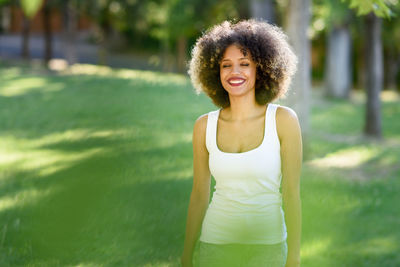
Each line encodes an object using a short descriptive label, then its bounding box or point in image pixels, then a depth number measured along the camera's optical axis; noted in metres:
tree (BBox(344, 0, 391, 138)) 12.34
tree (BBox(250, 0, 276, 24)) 18.19
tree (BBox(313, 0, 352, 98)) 25.27
